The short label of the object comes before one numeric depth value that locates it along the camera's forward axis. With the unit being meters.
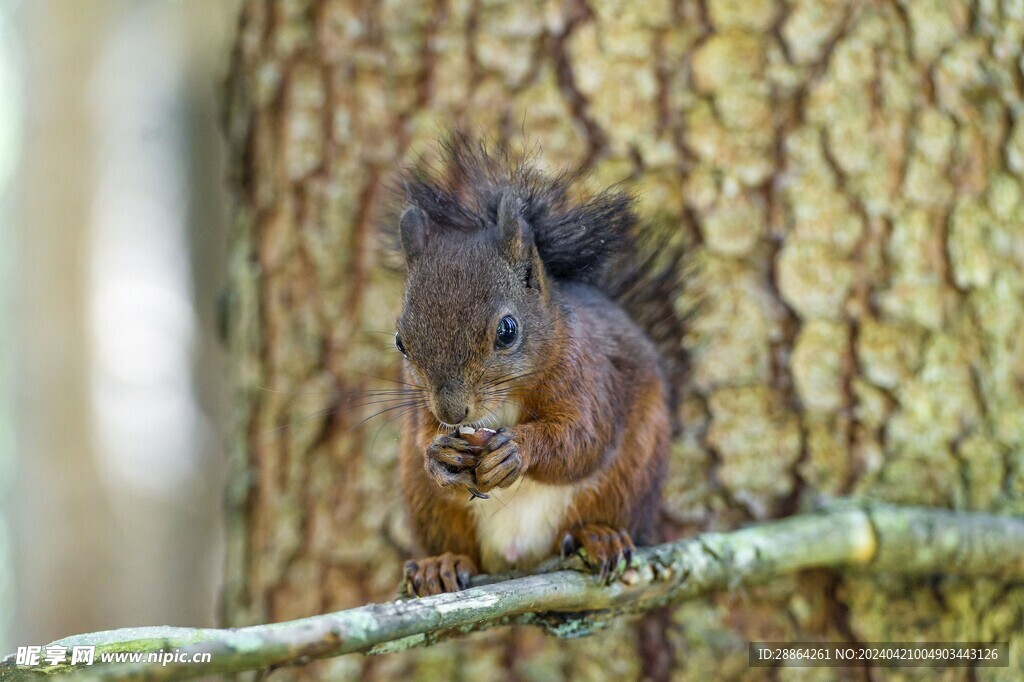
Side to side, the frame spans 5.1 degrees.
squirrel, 2.95
